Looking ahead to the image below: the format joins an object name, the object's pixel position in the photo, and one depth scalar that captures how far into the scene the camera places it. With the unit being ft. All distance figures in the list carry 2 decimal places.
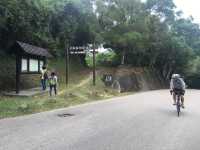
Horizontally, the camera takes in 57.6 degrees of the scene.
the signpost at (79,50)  43.23
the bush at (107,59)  74.35
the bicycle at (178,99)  23.90
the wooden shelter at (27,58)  31.36
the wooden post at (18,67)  31.18
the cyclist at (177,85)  25.37
